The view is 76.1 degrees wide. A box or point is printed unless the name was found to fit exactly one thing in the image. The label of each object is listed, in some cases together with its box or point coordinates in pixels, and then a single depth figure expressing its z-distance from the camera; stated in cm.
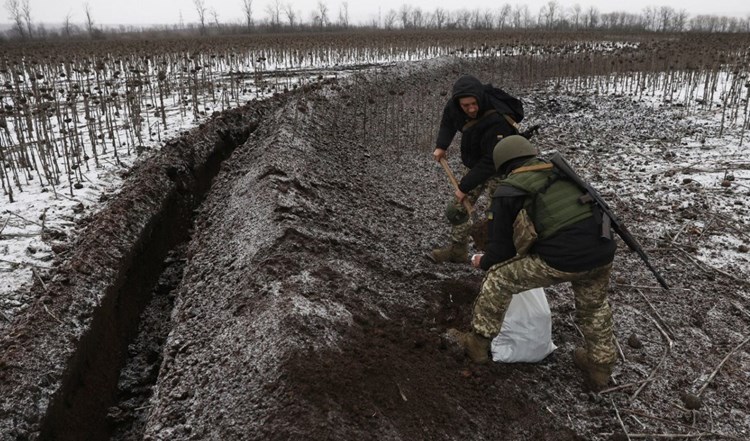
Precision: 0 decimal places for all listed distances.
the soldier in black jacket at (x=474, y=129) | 370
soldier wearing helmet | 264
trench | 325
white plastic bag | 314
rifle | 262
